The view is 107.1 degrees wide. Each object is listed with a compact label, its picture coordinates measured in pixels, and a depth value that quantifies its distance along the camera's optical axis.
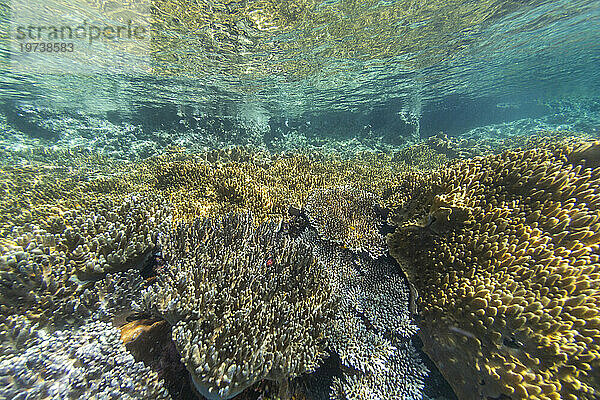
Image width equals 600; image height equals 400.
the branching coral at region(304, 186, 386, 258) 4.25
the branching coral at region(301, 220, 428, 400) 2.92
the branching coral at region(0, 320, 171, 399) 1.79
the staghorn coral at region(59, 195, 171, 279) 2.96
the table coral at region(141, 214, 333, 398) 2.17
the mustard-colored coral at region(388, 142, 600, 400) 2.27
